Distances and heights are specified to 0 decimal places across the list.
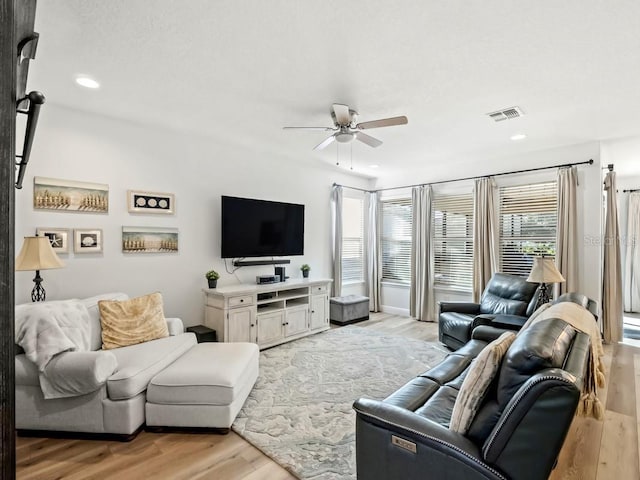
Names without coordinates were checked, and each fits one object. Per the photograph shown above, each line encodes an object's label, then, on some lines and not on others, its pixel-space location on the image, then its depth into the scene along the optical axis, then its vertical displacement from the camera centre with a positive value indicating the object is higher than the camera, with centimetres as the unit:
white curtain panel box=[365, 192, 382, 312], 664 -20
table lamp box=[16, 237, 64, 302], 267 -13
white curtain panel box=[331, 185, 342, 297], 609 +7
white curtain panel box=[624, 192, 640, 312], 637 -32
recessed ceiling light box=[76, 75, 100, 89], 279 +134
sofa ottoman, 244 -115
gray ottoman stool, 554 -113
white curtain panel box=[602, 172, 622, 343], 447 -45
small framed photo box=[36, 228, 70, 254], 323 +3
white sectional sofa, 229 -110
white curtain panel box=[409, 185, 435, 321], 582 -27
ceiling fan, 298 +109
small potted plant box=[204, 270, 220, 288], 423 -46
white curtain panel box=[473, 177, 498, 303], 511 +8
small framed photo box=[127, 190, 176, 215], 380 +45
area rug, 222 -138
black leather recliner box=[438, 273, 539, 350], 391 -83
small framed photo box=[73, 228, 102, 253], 341 +1
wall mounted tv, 443 +19
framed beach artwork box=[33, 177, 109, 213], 322 +45
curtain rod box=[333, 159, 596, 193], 448 +104
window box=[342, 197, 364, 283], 648 +4
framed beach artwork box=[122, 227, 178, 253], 376 +1
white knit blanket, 229 -67
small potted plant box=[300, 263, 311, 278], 540 -46
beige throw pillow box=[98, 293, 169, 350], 292 -73
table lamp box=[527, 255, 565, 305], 366 -32
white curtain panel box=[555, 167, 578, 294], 443 +17
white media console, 398 -90
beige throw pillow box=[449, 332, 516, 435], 147 -64
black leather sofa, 120 -76
